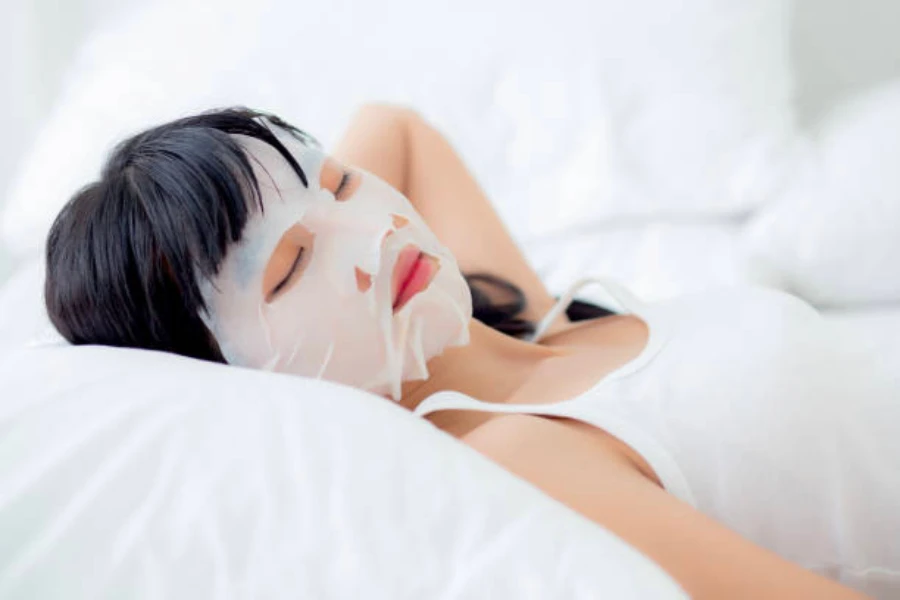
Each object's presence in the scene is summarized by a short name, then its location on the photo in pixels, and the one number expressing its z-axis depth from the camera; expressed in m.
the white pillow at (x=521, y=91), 1.40
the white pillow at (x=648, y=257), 1.24
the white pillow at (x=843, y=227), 1.21
